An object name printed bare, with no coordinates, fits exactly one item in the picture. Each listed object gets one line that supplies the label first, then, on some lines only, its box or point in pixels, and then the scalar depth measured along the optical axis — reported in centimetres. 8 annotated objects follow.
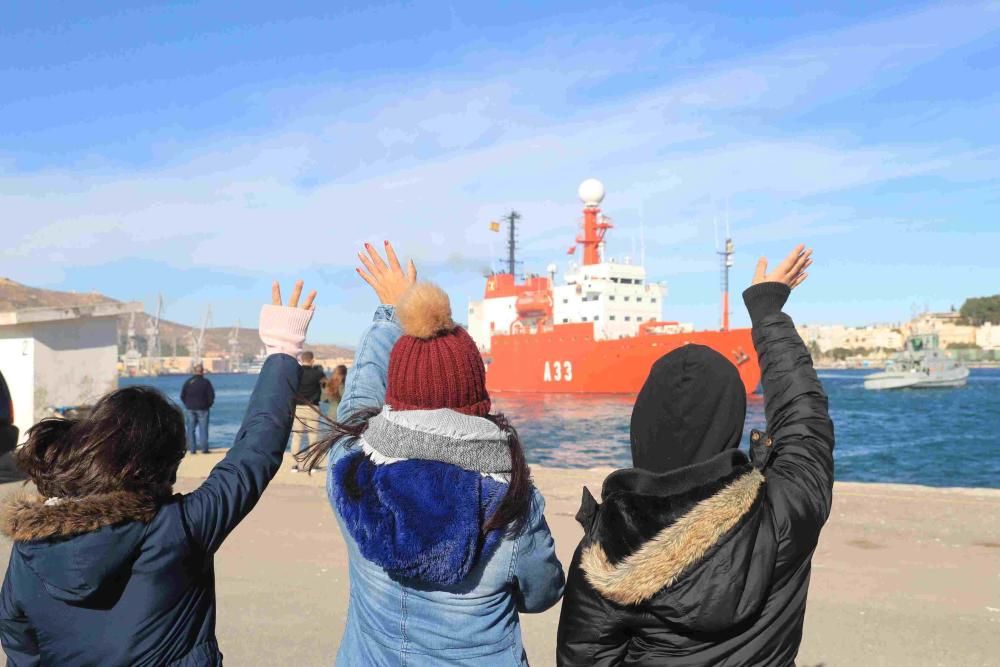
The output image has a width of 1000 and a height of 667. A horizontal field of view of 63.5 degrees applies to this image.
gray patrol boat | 4612
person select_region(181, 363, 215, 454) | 1038
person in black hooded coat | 130
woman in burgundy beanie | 147
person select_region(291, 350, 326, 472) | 862
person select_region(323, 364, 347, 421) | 952
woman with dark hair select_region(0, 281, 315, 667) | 142
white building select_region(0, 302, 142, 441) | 930
